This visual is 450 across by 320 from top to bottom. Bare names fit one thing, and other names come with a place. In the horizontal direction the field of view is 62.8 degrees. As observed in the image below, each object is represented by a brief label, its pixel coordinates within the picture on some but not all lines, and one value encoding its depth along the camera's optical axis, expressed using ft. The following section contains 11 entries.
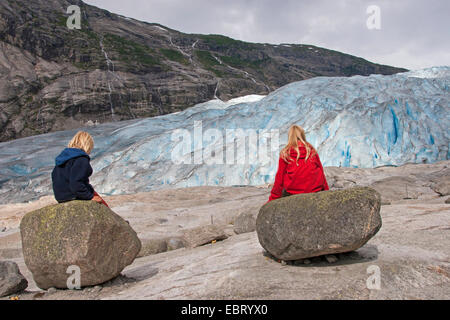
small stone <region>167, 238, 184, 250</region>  26.63
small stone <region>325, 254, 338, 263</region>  12.97
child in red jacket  13.30
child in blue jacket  13.44
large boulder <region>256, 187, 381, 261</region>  11.96
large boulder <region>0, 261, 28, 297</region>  14.43
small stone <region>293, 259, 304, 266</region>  13.33
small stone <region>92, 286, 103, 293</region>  14.05
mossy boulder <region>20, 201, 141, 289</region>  13.47
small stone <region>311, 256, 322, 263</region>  13.30
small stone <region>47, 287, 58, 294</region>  14.29
